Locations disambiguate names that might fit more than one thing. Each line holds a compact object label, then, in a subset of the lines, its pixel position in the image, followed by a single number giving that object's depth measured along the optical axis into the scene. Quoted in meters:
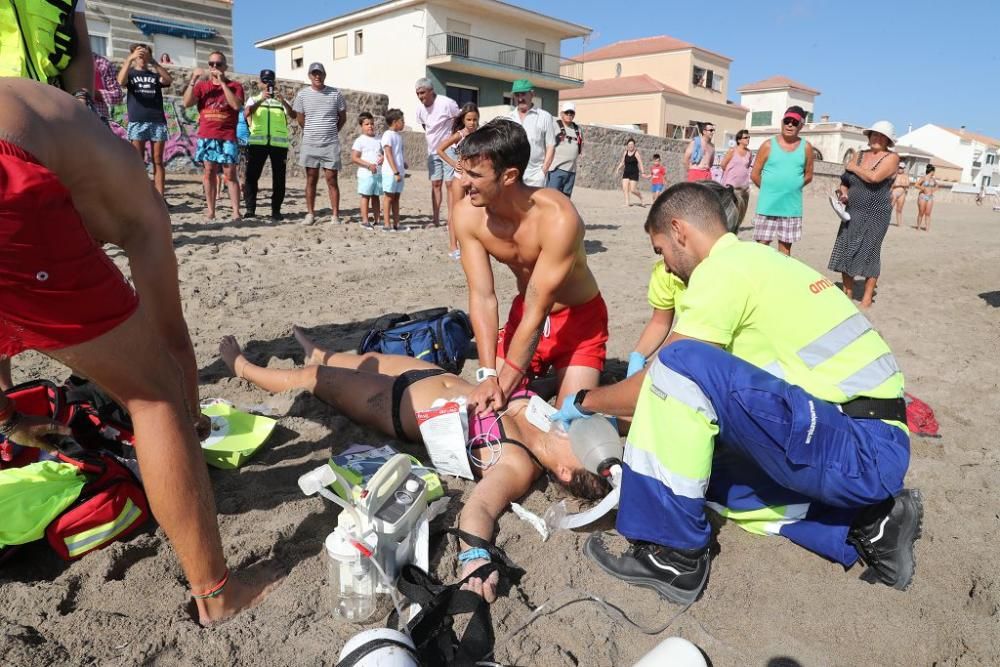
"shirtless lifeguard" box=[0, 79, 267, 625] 1.45
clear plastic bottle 1.94
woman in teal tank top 6.23
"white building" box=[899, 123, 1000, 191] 61.75
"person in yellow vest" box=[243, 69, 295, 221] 7.93
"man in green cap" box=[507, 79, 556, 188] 7.12
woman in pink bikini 2.50
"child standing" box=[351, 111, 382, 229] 8.39
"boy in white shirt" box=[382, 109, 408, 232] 8.48
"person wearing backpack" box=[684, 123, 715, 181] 11.52
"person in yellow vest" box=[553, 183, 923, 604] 1.99
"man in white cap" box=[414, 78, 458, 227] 7.92
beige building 38.22
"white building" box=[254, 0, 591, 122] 25.25
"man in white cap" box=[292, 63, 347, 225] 8.19
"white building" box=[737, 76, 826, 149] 52.75
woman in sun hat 6.02
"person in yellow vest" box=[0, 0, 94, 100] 2.52
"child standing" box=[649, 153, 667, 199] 18.28
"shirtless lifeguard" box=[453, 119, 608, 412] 3.06
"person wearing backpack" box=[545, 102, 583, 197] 7.52
